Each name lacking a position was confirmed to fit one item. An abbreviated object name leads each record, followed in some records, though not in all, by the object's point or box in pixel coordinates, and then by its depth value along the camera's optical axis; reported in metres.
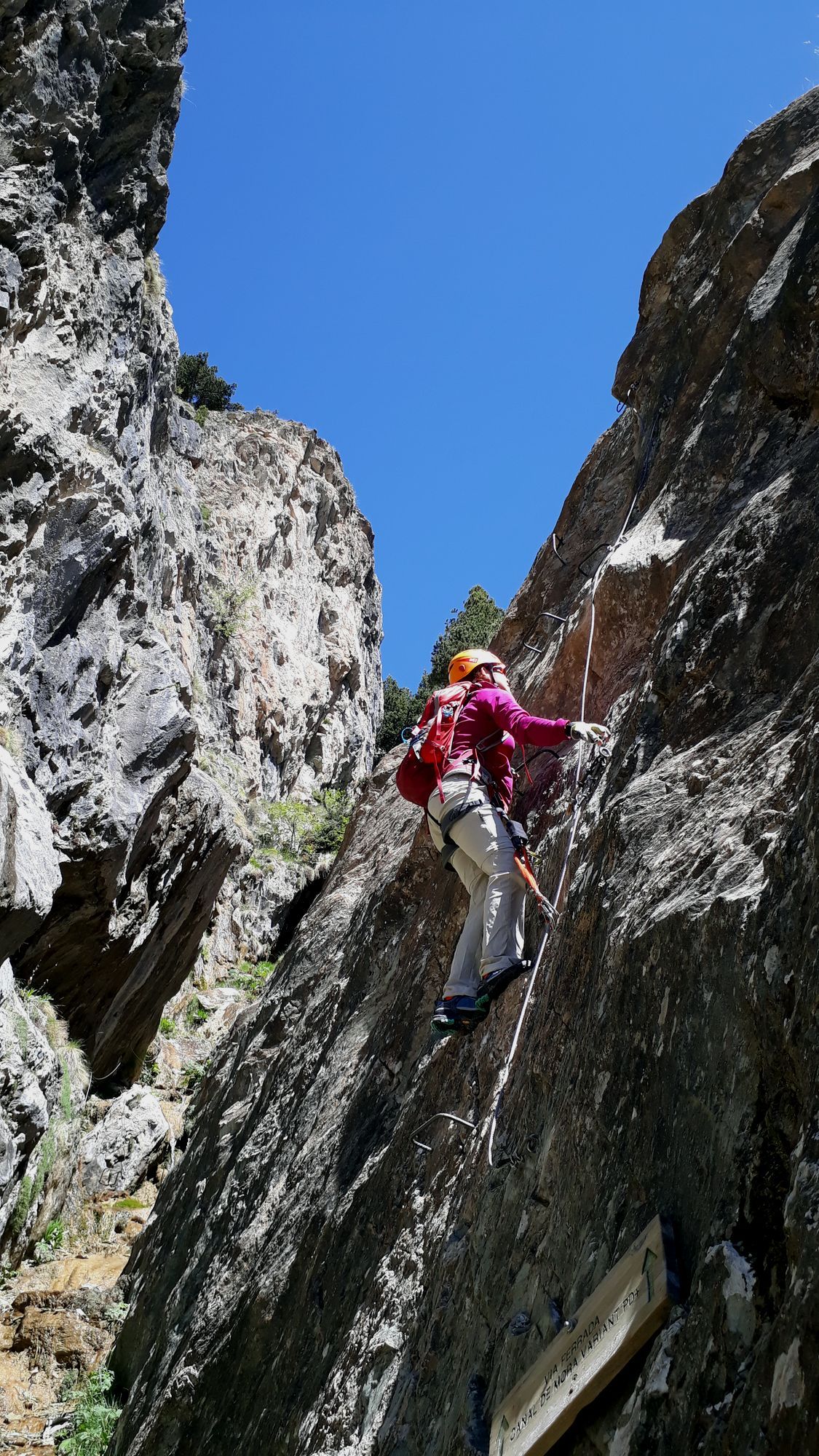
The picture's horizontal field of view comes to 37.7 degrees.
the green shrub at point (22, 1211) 11.98
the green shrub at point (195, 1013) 22.91
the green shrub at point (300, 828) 32.12
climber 6.27
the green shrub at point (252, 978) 25.36
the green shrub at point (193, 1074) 20.59
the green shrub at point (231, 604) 34.81
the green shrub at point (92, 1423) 9.00
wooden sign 3.32
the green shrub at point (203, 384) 45.34
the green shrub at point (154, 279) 20.28
